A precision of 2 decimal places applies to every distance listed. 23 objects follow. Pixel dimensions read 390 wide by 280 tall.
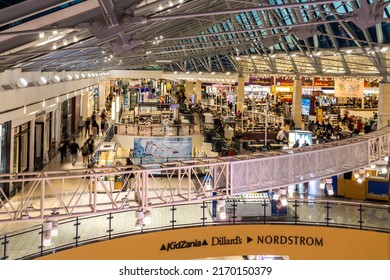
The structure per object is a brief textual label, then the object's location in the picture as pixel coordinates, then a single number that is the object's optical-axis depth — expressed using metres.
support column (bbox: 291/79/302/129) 36.06
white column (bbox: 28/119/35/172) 19.69
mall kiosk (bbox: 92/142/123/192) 20.08
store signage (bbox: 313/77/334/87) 43.19
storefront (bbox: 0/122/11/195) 15.29
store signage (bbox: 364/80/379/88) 45.04
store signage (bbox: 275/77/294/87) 47.22
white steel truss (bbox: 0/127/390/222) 11.26
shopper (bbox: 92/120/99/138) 30.02
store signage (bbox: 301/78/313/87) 45.47
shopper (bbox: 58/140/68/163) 22.36
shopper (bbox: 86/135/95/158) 22.37
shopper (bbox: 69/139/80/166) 21.49
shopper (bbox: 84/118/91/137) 31.24
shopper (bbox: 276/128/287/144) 27.07
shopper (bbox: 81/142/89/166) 21.56
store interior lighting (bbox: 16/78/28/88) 13.34
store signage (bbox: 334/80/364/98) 29.48
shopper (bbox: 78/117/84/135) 33.36
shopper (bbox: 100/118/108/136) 32.40
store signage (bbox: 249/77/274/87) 45.60
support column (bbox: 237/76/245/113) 41.97
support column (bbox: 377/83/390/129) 22.50
